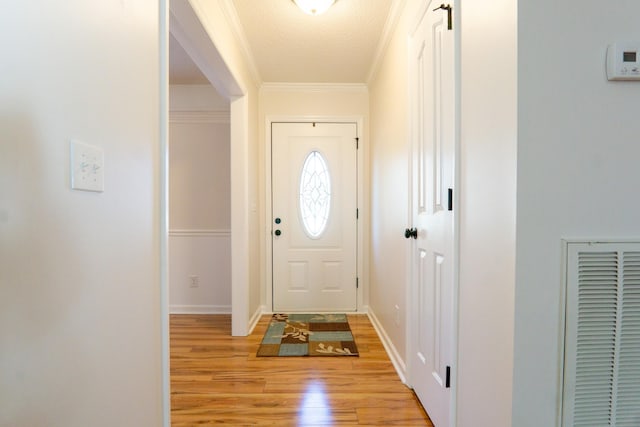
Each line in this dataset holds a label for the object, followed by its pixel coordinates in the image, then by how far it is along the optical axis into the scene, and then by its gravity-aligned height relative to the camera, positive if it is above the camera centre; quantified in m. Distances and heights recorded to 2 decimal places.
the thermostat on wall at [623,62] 1.00 +0.43
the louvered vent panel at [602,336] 1.02 -0.39
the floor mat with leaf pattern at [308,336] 2.74 -1.17
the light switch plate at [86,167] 0.86 +0.11
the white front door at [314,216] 3.85 -0.10
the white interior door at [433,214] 1.55 -0.03
